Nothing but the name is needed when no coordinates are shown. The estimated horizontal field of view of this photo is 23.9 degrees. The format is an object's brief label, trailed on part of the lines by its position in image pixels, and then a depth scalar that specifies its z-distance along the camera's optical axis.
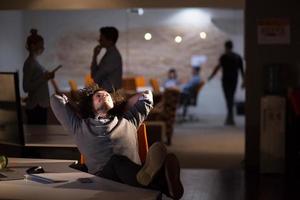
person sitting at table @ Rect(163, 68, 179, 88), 13.88
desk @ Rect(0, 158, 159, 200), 3.34
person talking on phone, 8.41
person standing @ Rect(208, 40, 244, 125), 13.30
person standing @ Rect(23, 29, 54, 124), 8.00
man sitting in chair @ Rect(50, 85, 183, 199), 3.84
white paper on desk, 3.79
